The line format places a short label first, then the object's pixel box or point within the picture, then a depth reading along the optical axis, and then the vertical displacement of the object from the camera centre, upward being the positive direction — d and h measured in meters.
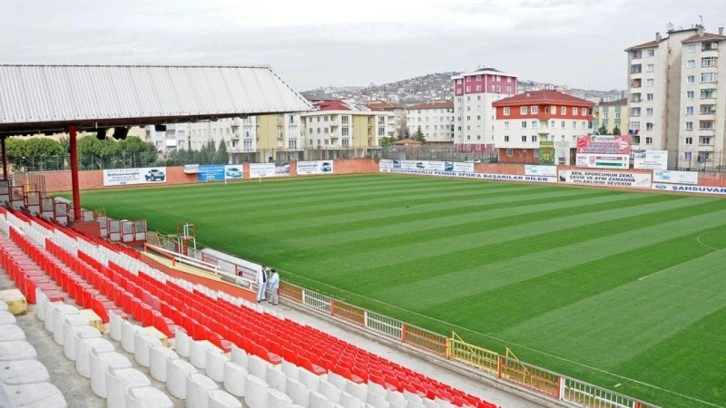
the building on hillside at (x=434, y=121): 137.50 +5.00
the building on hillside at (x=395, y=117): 145.75 +6.41
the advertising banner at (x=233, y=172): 62.44 -2.28
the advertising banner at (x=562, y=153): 58.94 -0.95
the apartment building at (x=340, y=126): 104.56 +3.09
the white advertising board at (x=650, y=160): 48.71 -1.41
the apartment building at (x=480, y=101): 112.50 +7.29
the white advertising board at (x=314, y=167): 68.31 -2.18
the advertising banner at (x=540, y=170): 55.00 -2.32
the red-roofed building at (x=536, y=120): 79.25 +2.66
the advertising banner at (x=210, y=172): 61.69 -2.27
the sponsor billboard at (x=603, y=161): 50.47 -1.49
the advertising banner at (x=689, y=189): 45.16 -3.36
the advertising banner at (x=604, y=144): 50.38 -0.20
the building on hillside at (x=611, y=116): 128.56 +5.05
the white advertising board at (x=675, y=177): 46.28 -2.55
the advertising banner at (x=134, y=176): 56.59 -2.33
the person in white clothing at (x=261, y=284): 20.19 -4.14
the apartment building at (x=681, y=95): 68.19 +4.87
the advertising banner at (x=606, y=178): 49.03 -2.82
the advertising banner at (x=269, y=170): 64.30 -2.21
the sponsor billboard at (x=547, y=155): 58.28 -1.09
